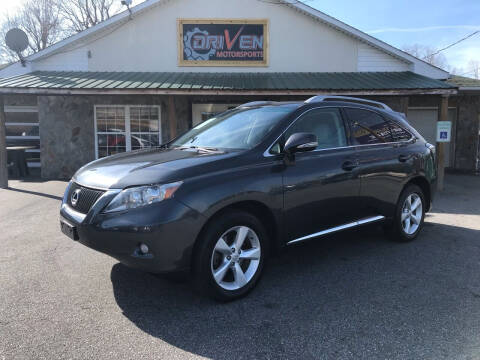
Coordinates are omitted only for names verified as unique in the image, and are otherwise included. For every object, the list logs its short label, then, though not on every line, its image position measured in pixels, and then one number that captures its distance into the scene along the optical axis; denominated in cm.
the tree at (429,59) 3111
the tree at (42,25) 3331
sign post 940
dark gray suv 288
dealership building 1196
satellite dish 1154
